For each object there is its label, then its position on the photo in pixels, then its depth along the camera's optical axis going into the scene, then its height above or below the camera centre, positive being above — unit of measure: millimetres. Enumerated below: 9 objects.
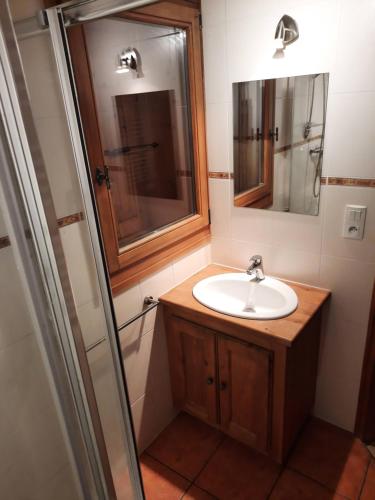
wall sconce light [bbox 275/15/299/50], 1464 +253
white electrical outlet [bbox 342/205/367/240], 1534 -508
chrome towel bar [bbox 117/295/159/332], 1648 -874
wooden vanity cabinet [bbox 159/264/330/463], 1539 -1138
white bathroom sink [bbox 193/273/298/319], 1663 -872
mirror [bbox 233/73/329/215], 1544 -181
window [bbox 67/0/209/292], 1465 -107
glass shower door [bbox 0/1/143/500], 651 -271
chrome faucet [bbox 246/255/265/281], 1787 -760
